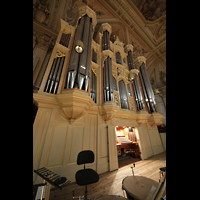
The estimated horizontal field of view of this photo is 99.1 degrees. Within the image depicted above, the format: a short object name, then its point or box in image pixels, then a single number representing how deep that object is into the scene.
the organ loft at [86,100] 2.35
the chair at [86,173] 1.58
